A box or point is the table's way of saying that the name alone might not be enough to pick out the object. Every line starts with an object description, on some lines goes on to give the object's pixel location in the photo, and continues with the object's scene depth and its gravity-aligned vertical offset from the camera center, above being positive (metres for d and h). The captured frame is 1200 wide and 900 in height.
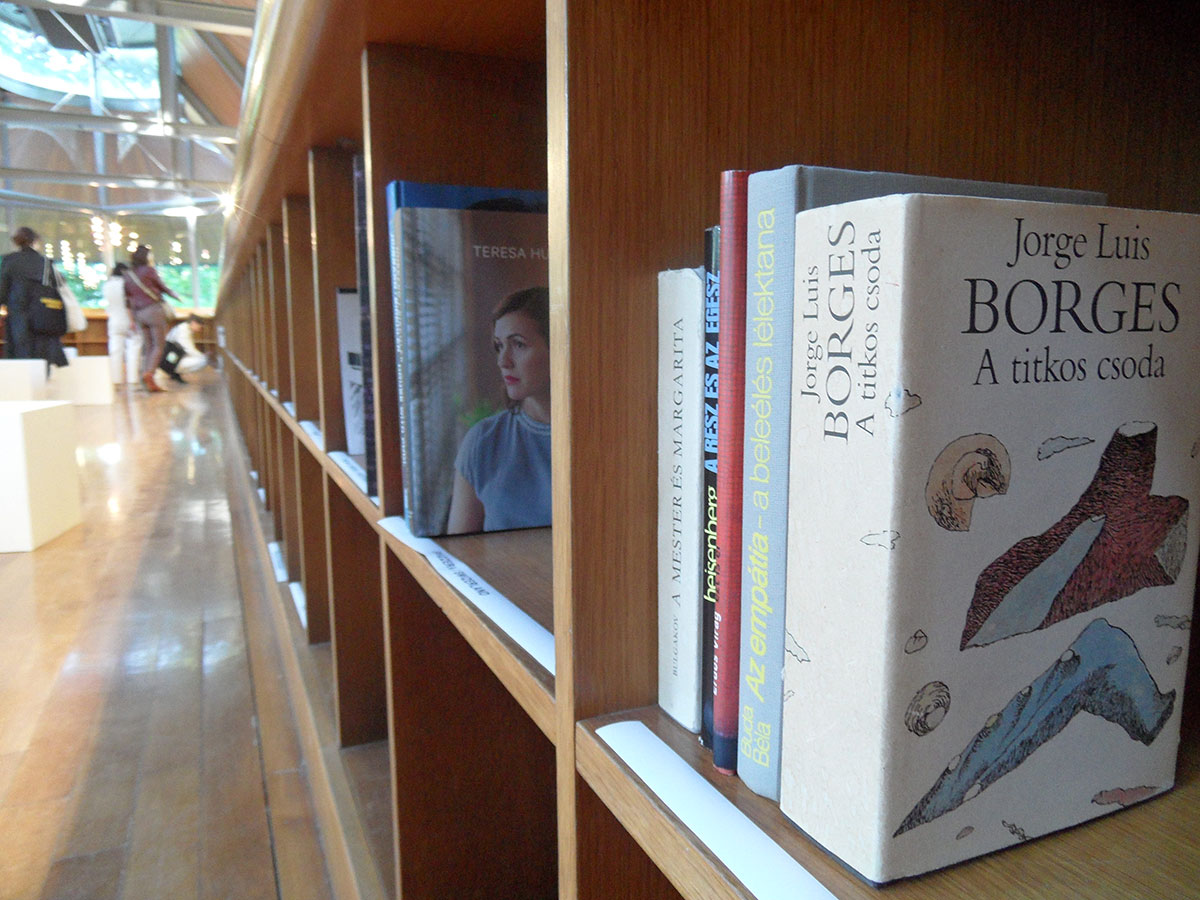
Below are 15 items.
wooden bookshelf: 0.34 +0.09
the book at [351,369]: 1.27 -0.04
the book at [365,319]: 0.93 +0.03
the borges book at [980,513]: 0.26 -0.06
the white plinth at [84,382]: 8.12 -0.38
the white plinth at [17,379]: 5.65 -0.24
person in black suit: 6.86 +0.41
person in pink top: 9.64 +0.47
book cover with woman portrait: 0.75 -0.01
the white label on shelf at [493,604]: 0.50 -0.18
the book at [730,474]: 0.33 -0.06
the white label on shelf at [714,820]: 0.29 -0.19
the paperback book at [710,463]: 0.35 -0.05
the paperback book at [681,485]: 0.37 -0.07
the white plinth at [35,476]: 3.18 -0.53
